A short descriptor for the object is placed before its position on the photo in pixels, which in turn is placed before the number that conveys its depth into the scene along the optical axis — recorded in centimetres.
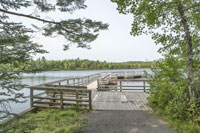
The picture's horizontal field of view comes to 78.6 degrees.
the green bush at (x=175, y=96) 337
